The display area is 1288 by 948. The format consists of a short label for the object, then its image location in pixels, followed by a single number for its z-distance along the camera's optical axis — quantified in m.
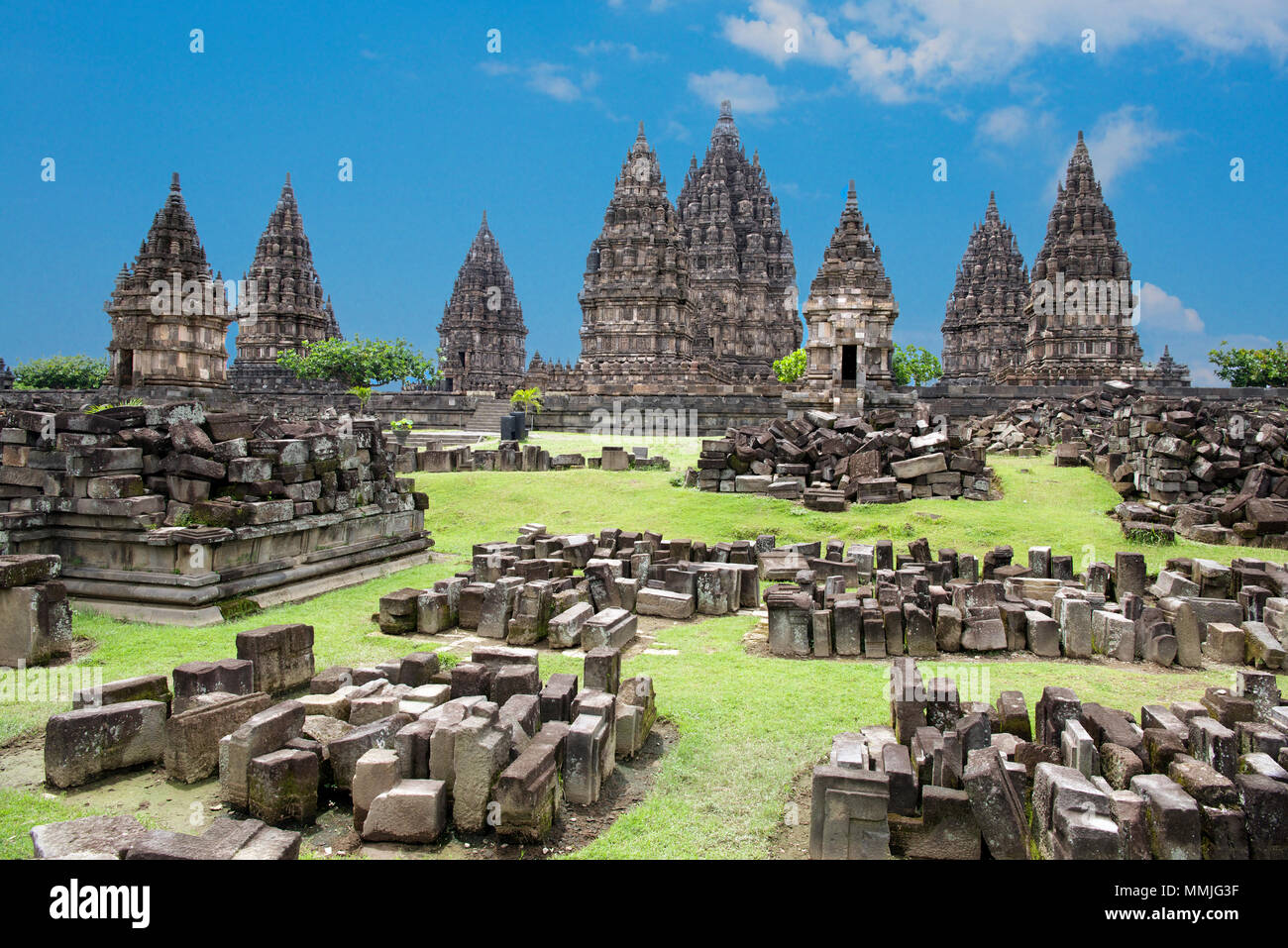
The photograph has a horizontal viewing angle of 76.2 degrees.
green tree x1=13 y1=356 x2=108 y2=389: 49.69
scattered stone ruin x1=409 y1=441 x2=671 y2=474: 19.23
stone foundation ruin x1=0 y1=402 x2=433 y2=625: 7.90
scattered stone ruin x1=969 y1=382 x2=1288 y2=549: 11.69
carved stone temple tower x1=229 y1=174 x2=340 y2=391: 47.12
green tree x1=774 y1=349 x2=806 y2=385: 44.97
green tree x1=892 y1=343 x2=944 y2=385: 46.62
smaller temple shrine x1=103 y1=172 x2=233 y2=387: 29.88
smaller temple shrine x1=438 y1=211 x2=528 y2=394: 59.53
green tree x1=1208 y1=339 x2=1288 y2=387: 41.25
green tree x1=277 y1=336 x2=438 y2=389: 45.41
